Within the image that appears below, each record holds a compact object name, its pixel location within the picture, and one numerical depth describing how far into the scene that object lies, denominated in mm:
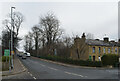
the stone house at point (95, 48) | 30014
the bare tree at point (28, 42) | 51525
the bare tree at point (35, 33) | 39511
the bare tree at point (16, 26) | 38769
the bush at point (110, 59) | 21760
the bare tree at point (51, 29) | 37023
